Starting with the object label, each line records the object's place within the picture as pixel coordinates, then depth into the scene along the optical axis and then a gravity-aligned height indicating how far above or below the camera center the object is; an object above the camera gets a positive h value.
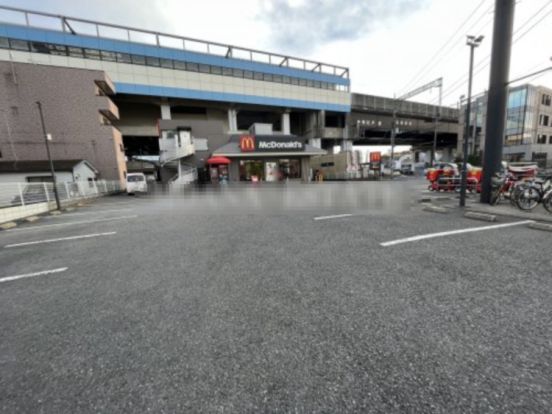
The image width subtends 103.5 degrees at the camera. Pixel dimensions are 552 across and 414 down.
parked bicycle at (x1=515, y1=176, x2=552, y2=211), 7.04 -0.95
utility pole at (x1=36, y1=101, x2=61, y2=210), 11.55 -0.39
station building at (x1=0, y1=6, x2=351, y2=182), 20.69 +11.05
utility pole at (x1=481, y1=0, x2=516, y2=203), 7.83 +2.72
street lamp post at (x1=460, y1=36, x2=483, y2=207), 7.91 +1.68
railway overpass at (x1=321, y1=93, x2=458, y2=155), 43.75 +10.24
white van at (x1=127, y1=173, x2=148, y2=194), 19.36 -0.01
